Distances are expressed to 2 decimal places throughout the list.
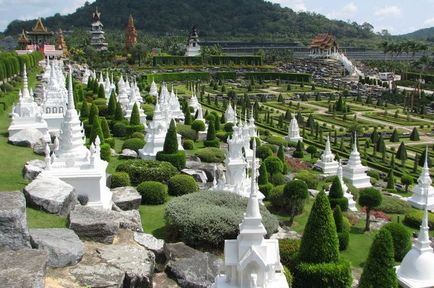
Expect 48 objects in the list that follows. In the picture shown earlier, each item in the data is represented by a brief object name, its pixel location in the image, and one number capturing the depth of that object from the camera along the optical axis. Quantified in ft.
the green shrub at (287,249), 60.49
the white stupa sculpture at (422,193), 95.91
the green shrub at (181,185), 85.61
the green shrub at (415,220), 86.68
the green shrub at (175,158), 98.53
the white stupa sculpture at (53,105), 112.78
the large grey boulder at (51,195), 56.34
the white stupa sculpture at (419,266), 51.19
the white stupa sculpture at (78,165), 65.77
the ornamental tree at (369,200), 82.48
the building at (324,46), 427.74
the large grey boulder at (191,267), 51.90
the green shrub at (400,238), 66.85
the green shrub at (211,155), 111.75
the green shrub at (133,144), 114.01
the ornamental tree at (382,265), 42.86
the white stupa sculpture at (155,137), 107.45
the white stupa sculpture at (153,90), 201.24
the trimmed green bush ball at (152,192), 80.38
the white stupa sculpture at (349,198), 94.02
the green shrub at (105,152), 98.02
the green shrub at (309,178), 104.83
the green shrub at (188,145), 126.62
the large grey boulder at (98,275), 41.19
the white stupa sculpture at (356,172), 114.11
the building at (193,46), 401.45
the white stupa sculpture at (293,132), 156.25
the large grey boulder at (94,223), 49.83
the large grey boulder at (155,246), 53.72
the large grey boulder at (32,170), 69.67
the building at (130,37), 354.82
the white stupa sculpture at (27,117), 100.44
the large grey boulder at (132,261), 45.32
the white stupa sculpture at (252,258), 36.52
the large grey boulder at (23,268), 32.89
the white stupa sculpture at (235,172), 80.38
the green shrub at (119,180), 83.25
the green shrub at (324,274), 47.78
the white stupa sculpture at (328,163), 122.93
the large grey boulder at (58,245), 42.32
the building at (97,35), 370.12
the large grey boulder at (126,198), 72.84
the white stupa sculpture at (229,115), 163.70
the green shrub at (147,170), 89.15
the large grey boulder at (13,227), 39.70
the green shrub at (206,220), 63.67
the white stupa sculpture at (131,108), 145.94
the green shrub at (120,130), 131.54
